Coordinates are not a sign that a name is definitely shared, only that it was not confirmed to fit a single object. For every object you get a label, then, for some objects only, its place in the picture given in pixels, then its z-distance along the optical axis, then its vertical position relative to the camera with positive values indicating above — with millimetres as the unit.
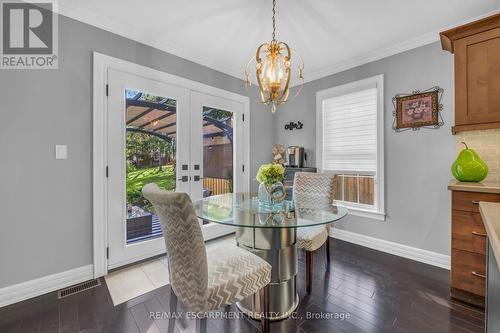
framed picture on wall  2568 +670
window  3031 +361
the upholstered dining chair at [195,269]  1188 -629
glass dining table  1663 -595
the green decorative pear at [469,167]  2055 -10
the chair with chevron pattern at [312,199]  2014 -365
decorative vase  1917 -218
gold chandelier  1893 +778
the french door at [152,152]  2447 +183
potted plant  1870 -114
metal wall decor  3916 +722
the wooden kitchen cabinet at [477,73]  1965 +840
